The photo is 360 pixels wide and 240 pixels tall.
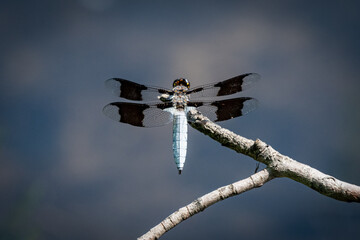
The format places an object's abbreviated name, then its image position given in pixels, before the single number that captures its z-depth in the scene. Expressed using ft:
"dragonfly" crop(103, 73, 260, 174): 9.44
